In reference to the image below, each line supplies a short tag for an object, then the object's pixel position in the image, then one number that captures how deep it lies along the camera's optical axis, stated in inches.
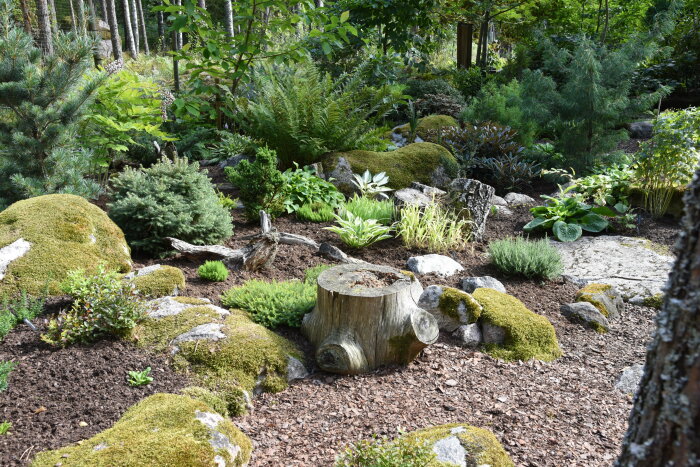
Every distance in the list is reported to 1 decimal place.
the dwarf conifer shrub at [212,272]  184.4
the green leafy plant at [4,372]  116.1
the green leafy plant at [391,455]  92.9
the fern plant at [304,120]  303.4
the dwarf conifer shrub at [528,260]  210.5
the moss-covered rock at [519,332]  160.1
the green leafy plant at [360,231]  225.9
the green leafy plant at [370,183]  286.0
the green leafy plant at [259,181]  237.6
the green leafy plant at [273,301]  161.3
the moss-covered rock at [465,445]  99.5
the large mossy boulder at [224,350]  131.0
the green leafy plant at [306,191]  265.9
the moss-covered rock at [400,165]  304.0
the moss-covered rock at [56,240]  163.9
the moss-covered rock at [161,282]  166.9
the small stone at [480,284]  196.1
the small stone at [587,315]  182.2
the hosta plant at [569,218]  255.6
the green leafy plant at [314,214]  259.3
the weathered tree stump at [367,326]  143.5
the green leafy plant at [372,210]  251.8
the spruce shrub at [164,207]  201.8
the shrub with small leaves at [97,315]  135.9
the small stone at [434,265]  211.2
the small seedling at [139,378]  124.0
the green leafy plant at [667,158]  260.5
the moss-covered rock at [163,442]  93.9
